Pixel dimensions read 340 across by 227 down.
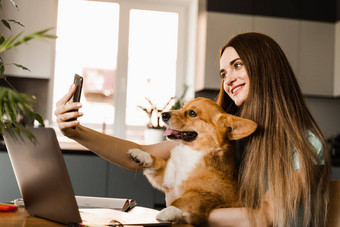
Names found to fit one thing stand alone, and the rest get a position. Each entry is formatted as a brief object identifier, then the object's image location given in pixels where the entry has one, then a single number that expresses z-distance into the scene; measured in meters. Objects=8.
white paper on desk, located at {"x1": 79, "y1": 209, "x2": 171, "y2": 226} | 0.92
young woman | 1.07
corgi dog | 1.04
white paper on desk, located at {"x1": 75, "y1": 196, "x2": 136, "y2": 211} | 1.28
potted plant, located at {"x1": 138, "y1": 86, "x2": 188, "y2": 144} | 3.20
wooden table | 0.89
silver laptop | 0.82
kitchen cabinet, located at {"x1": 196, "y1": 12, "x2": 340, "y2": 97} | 3.36
